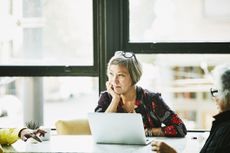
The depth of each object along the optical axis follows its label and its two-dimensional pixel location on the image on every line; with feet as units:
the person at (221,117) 8.01
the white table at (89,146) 9.29
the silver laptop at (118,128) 9.34
